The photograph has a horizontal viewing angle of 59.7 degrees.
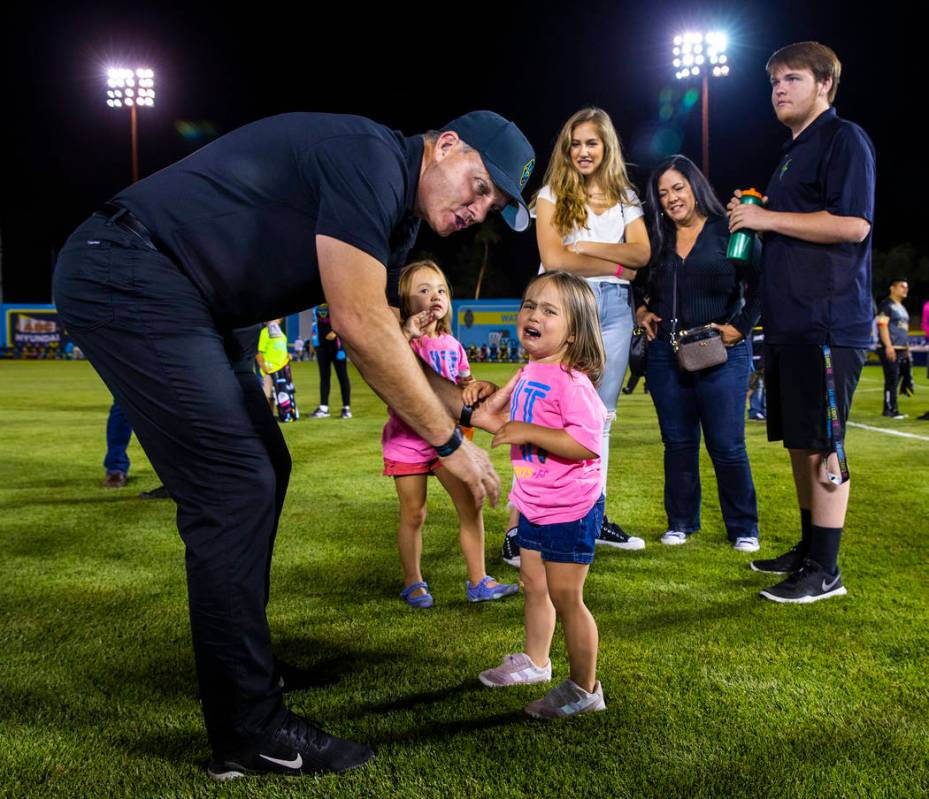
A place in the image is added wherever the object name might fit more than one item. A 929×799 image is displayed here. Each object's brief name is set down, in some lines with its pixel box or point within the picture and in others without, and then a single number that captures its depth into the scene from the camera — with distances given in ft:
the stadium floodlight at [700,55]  95.66
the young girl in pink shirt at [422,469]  12.44
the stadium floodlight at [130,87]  120.16
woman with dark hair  15.79
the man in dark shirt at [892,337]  41.57
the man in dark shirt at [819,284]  12.50
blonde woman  14.64
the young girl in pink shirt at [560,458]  8.60
